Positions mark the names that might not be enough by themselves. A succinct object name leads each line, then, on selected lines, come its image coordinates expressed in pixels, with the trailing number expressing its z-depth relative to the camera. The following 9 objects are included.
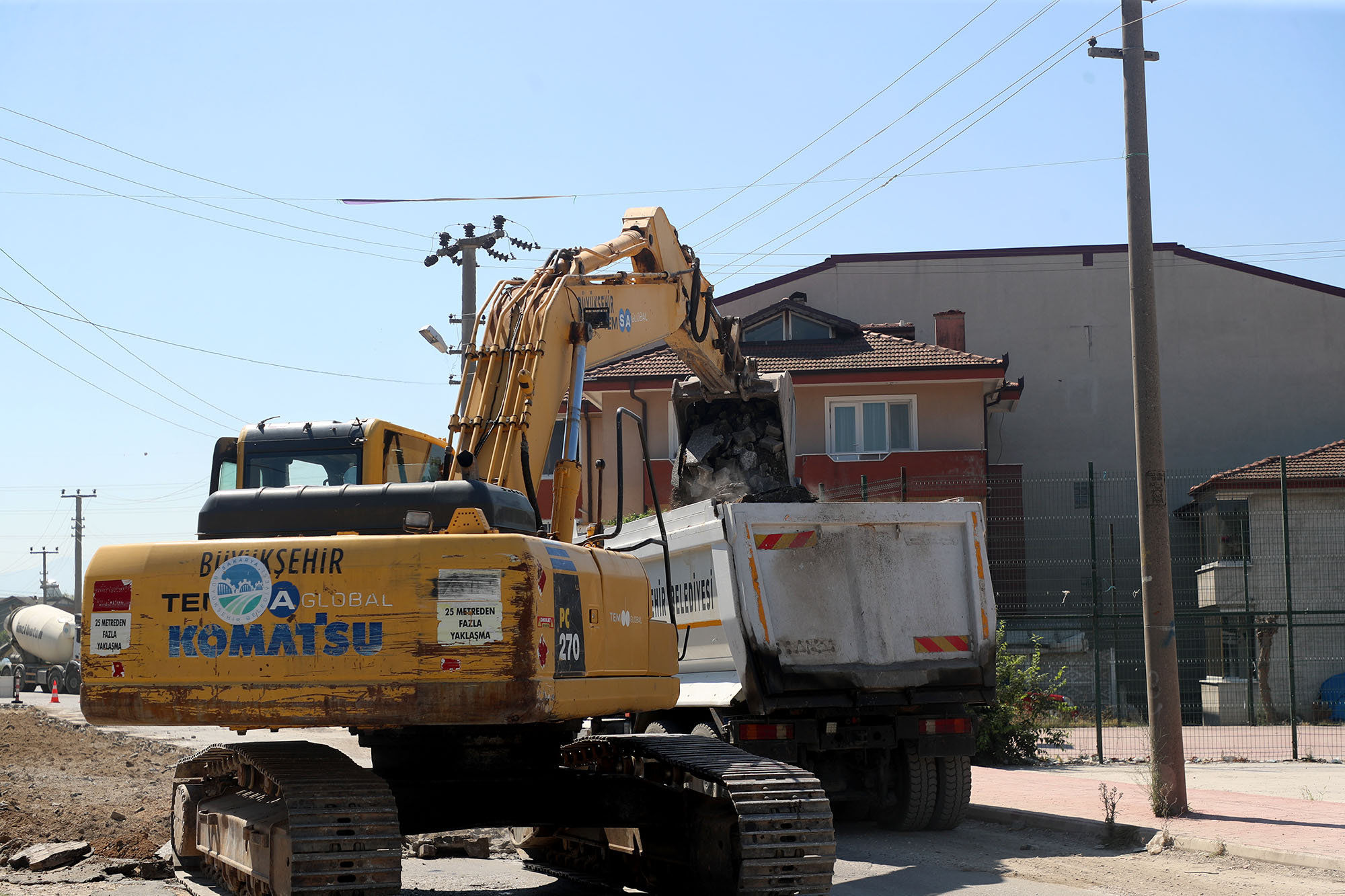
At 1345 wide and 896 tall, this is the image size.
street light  26.08
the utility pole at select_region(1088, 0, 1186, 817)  11.24
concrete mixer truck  51.41
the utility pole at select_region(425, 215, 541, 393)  29.38
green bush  15.76
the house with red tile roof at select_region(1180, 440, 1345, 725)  21.09
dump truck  10.20
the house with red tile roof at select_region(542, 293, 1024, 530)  30.02
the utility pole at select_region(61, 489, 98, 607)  85.19
